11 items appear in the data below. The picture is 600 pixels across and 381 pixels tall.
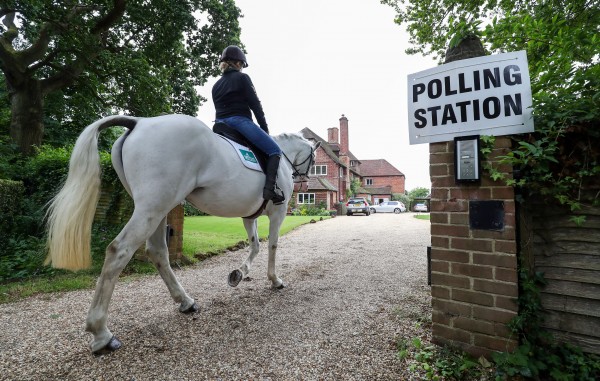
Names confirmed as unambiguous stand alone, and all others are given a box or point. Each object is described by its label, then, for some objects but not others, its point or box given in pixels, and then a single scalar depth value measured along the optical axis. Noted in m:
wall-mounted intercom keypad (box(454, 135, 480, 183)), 2.08
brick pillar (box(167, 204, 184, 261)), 5.33
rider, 3.23
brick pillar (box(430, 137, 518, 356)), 1.97
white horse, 2.23
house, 32.53
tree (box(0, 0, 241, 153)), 8.25
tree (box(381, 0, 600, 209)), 1.80
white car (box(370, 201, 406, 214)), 37.81
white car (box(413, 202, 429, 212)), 39.05
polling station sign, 2.04
